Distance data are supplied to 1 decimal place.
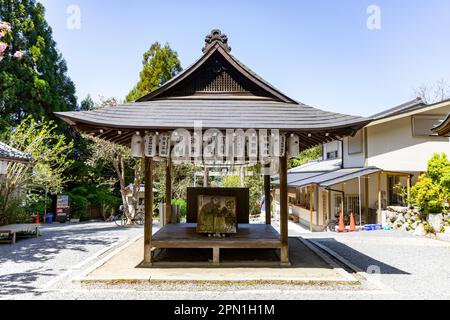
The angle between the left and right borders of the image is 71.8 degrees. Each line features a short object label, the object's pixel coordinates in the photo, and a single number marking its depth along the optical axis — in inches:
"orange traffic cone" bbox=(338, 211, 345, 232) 539.5
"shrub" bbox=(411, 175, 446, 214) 472.7
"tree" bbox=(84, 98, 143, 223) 634.8
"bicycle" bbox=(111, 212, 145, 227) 660.4
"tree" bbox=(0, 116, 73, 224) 513.7
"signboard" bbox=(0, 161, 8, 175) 488.6
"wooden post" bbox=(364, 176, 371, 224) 611.5
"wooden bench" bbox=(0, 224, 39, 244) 395.5
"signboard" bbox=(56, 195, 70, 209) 762.8
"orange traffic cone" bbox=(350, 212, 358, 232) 546.8
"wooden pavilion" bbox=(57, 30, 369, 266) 239.5
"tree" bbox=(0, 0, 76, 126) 742.5
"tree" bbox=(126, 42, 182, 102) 753.6
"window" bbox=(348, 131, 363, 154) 645.3
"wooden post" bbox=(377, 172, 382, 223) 579.5
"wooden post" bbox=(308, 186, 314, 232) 586.0
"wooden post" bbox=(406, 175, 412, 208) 539.9
